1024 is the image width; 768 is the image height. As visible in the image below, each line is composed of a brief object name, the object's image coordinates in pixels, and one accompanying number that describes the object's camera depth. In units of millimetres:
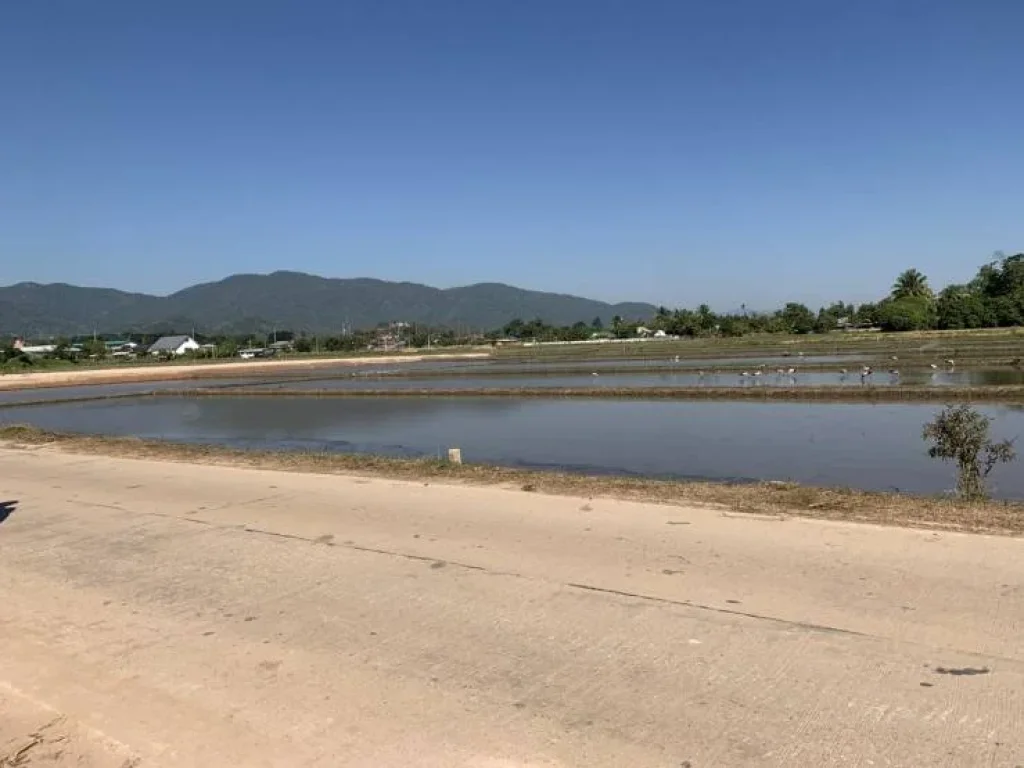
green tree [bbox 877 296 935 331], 78812
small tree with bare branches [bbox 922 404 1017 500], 8938
